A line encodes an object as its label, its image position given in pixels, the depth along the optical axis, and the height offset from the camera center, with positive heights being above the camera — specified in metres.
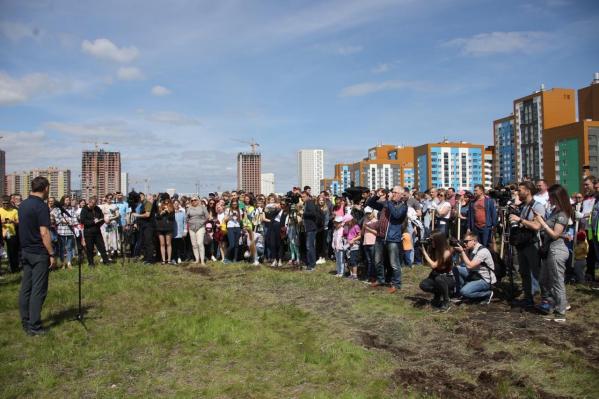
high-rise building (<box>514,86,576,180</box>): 86.12 +15.39
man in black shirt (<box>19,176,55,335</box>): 6.79 -0.75
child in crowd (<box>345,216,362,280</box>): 10.84 -0.97
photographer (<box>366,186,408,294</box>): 9.01 -0.50
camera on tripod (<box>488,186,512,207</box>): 9.60 +0.12
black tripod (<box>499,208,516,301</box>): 7.98 -1.00
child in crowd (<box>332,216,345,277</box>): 11.11 -1.03
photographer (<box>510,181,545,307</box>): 7.27 -0.62
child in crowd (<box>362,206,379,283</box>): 10.06 -0.87
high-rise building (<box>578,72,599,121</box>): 82.00 +17.89
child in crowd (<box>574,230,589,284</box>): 8.95 -1.10
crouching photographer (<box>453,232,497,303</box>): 7.80 -1.17
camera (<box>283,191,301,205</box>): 13.05 +0.10
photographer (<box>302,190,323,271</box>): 11.98 -0.56
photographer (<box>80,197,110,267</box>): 12.42 -0.61
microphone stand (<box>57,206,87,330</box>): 7.41 -1.86
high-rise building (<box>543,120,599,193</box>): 73.75 +8.02
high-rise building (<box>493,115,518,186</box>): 101.25 +12.20
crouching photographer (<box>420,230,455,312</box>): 7.68 -1.19
